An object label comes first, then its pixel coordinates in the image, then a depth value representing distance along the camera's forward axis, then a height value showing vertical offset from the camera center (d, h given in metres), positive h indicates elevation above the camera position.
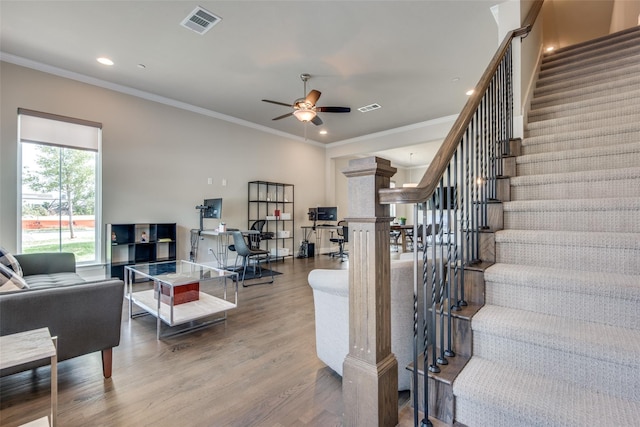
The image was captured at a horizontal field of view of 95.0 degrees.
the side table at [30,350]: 1.06 -0.51
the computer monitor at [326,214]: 7.14 +0.02
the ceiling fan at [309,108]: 4.03 +1.51
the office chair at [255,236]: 5.68 -0.42
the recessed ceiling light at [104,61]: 3.74 +2.01
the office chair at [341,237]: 6.73 -0.54
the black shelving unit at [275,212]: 6.57 +0.07
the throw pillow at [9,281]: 1.78 -0.42
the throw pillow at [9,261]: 2.66 -0.42
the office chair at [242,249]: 4.54 -0.53
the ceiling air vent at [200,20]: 2.91 +2.02
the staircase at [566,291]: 1.08 -0.36
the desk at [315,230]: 7.20 -0.42
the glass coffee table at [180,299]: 2.55 -0.83
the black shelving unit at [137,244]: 4.43 -0.47
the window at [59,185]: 3.87 +0.43
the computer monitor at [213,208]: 5.15 +0.13
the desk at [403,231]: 4.68 -0.30
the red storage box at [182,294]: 2.76 -0.76
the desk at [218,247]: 5.50 -0.64
